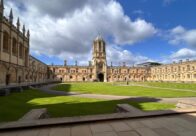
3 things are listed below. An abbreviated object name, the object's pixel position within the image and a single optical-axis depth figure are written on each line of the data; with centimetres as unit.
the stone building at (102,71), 6102
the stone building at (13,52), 1856
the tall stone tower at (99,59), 6189
